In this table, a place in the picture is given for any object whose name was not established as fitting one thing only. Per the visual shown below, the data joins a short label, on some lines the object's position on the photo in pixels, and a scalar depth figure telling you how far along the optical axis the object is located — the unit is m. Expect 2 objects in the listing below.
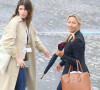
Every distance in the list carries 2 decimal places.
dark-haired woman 7.21
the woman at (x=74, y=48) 6.87
